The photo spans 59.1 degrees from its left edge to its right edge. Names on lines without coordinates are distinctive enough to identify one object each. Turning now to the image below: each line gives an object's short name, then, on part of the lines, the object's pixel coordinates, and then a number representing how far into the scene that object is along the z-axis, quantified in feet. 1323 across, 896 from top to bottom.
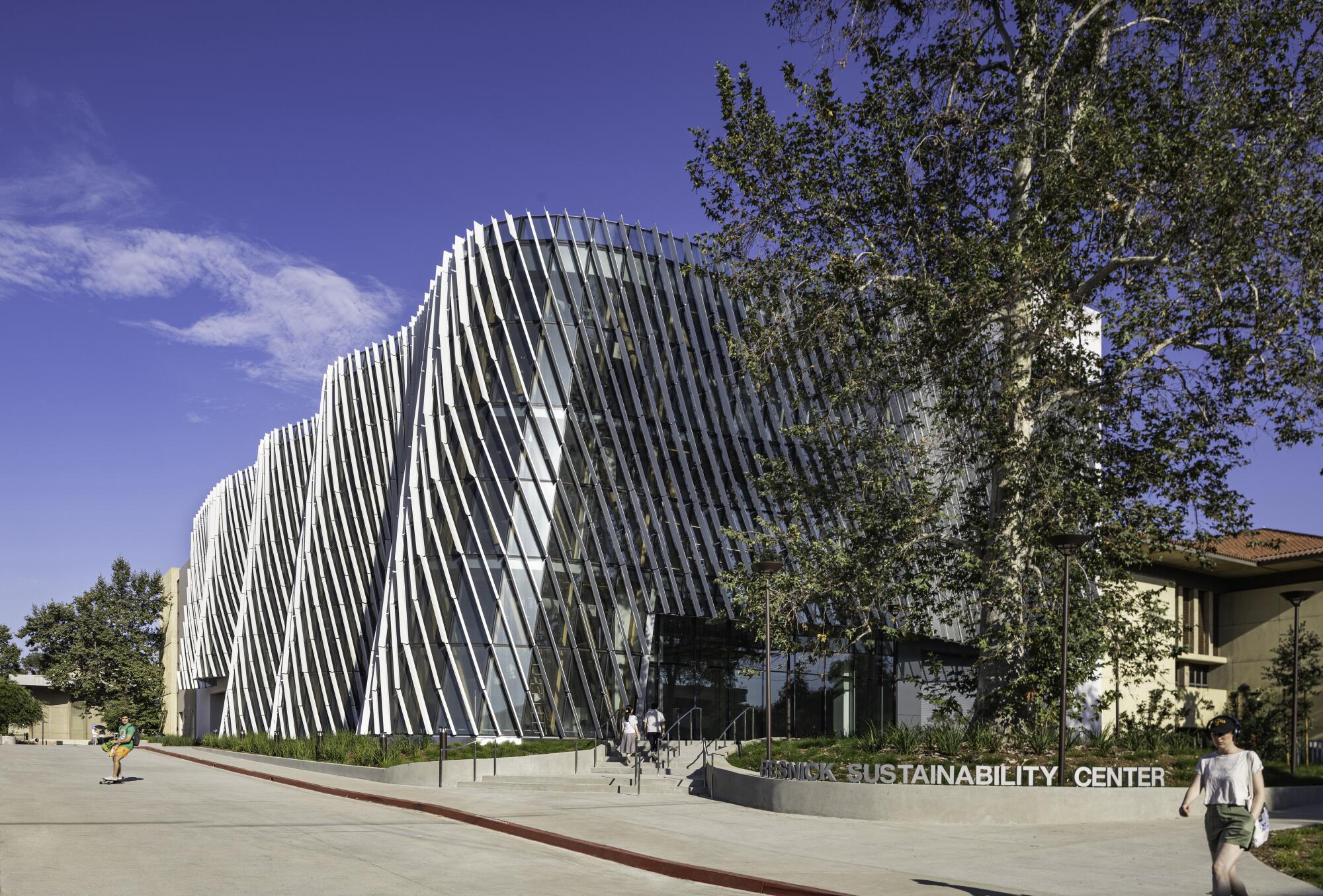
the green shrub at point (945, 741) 66.08
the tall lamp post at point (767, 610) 71.65
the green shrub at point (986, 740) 66.44
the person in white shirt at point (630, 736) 101.40
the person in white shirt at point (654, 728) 99.55
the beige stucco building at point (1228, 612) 143.54
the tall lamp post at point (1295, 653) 80.28
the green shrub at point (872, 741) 70.79
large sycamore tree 65.72
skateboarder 85.76
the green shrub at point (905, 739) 68.69
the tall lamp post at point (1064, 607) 58.54
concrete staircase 85.05
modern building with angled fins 115.24
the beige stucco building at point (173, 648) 268.00
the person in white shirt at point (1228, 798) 29.89
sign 60.29
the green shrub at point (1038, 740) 65.51
